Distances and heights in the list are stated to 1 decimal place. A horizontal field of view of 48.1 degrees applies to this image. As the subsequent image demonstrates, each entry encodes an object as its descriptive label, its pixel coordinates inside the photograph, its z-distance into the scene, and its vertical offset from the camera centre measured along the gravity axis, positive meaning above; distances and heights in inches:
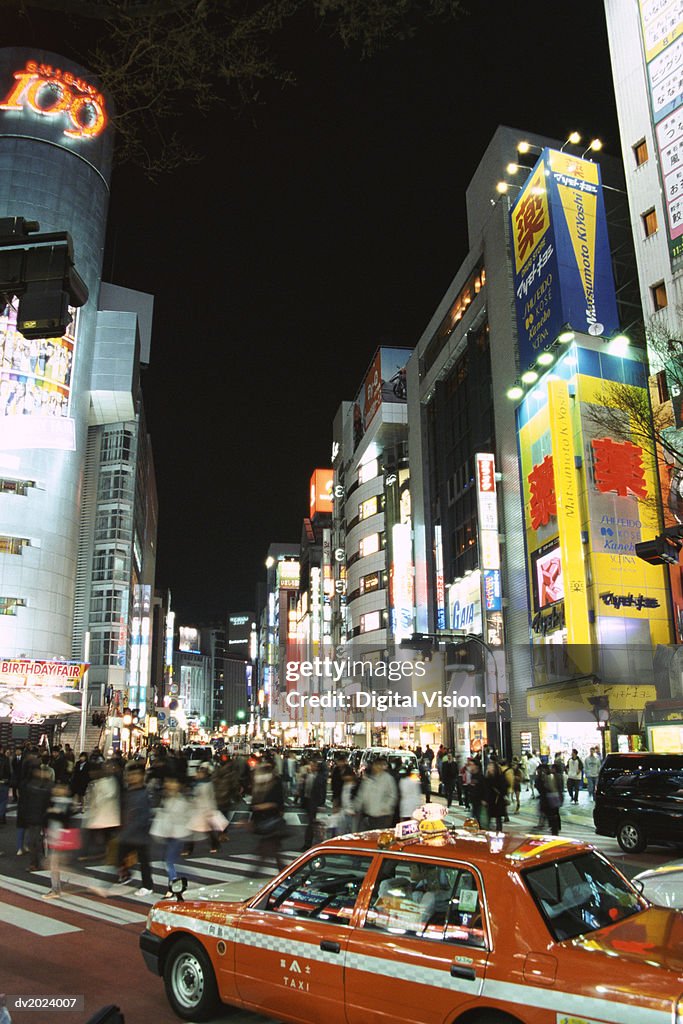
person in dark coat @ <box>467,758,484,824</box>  668.1 -65.9
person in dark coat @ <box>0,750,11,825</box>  1015.6 -68.2
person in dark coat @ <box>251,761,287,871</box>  392.2 -50.6
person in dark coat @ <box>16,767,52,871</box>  496.1 -57.3
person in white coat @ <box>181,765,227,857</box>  425.1 -52.8
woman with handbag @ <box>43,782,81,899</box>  406.0 -60.8
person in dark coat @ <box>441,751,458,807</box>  1010.1 -80.6
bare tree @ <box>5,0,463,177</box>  250.8 +223.7
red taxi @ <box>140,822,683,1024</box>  150.7 -49.2
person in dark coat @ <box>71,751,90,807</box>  745.6 -60.9
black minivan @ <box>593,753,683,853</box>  580.1 -67.3
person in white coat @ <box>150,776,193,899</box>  405.1 -54.4
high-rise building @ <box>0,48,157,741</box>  2078.0 +852.2
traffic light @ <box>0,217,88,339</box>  235.1 +132.6
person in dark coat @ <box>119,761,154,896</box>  389.4 -52.9
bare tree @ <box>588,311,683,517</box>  872.3 +428.3
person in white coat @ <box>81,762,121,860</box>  422.0 -47.9
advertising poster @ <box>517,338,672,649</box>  1186.6 +293.6
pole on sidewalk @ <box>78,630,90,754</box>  1288.9 +58.1
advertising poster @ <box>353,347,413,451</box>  2635.3 +1133.1
